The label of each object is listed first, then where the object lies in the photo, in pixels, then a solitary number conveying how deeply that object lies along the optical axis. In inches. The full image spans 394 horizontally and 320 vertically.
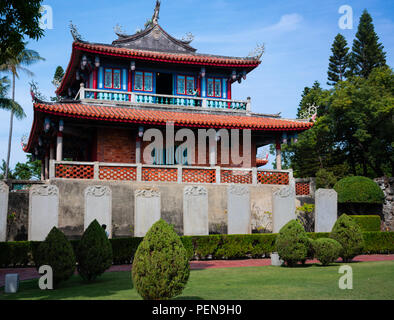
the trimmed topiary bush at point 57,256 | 448.8
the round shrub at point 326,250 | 566.9
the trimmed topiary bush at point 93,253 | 468.8
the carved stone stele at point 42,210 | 657.0
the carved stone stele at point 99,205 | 685.3
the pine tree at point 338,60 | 2022.6
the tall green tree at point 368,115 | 1413.6
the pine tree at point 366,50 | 1920.5
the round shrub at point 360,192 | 1178.6
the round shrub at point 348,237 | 606.9
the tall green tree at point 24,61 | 1507.1
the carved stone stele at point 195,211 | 735.1
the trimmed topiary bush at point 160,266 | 316.2
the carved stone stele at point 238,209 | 757.3
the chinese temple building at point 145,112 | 869.2
